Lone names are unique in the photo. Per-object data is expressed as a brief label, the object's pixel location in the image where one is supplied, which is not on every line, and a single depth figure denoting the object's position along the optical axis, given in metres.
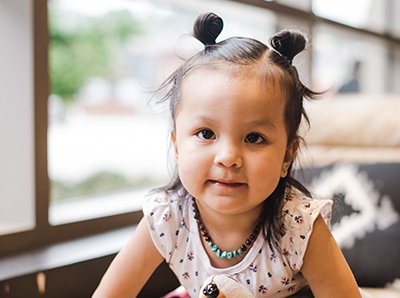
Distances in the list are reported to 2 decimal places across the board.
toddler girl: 0.74
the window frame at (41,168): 1.16
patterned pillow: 1.17
